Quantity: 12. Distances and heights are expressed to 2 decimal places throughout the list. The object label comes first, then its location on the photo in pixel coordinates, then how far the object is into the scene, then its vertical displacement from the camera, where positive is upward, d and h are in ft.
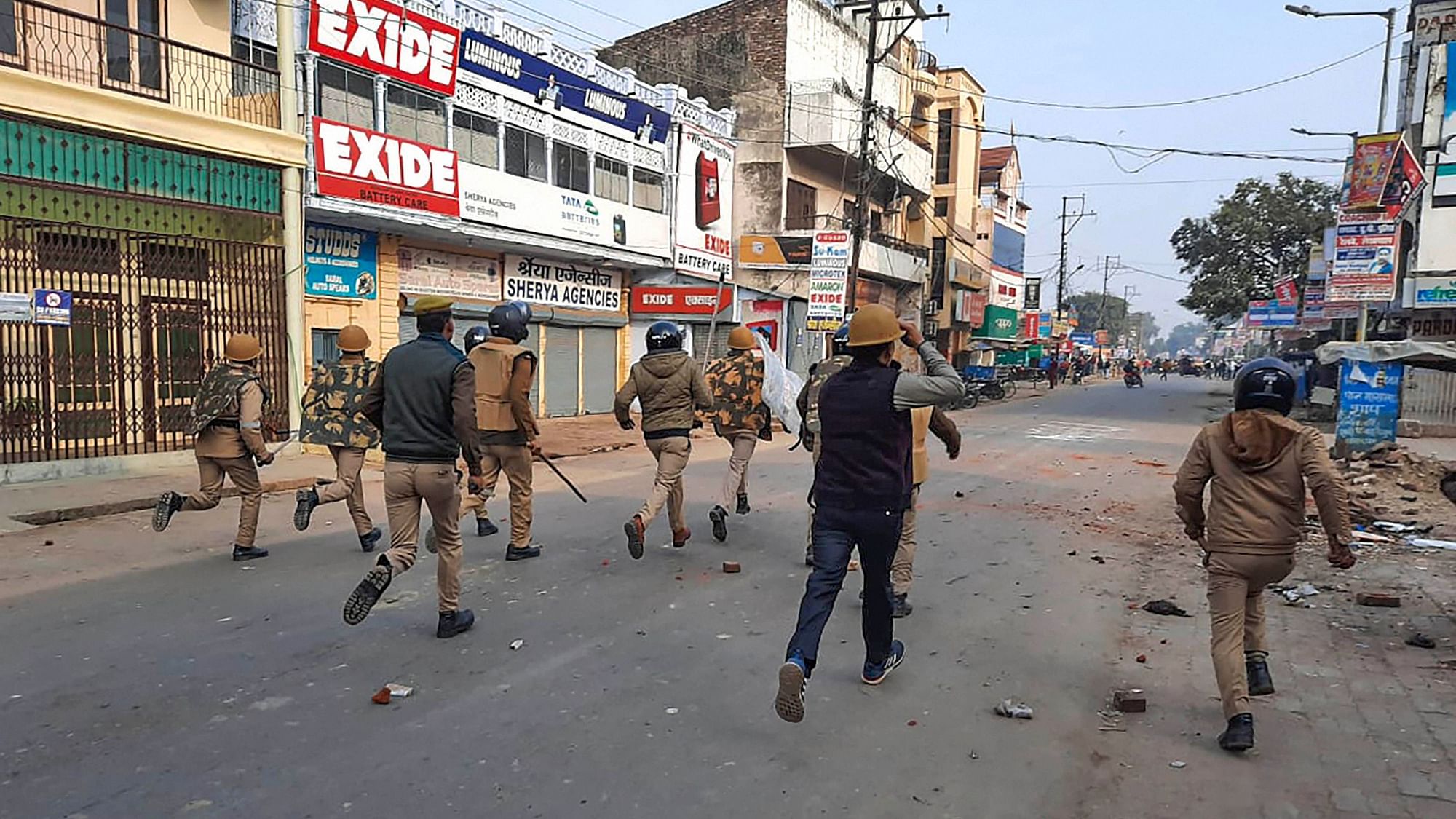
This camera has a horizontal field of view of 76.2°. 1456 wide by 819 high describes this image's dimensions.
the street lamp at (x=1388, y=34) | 66.18 +23.60
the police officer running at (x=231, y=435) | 22.03 -2.50
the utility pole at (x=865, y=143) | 68.64 +15.08
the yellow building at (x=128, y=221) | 33.78 +4.31
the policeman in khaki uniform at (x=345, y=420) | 22.95 -2.23
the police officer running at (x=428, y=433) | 16.22 -1.73
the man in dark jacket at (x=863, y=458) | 13.15 -1.65
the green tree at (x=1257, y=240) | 119.14 +14.64
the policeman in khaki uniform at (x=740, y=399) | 25.52 -1.60
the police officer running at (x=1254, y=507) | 12.75 -2.16
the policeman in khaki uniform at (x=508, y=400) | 21.56 -1.50
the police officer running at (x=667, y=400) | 23.03 -1.54
